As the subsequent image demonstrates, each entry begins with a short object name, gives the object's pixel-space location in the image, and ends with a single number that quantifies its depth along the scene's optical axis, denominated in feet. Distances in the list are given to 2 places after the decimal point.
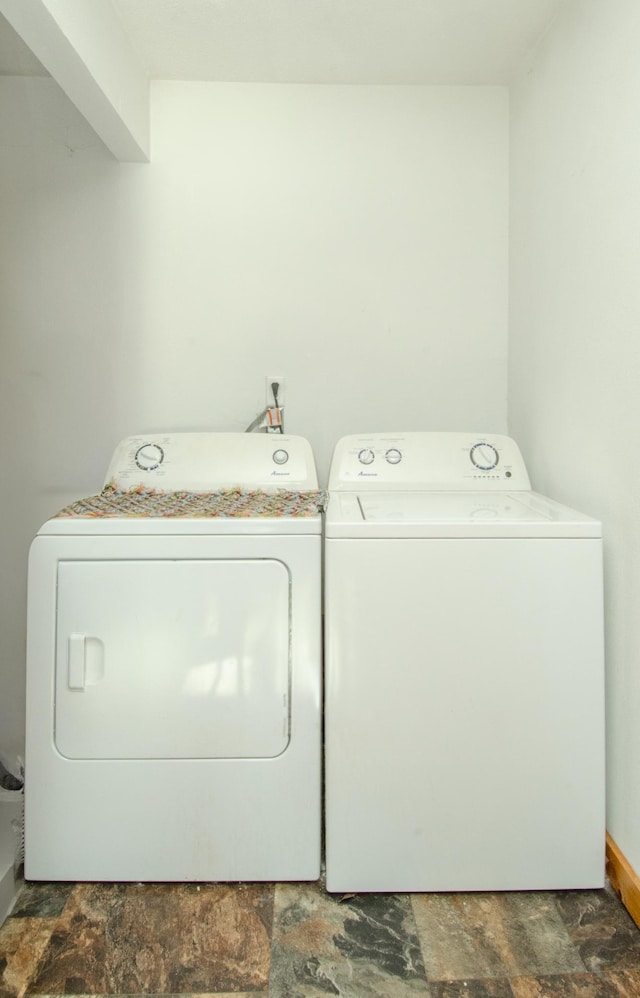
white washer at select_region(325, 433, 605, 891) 4.64
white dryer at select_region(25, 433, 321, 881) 4.76
